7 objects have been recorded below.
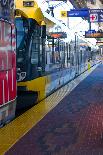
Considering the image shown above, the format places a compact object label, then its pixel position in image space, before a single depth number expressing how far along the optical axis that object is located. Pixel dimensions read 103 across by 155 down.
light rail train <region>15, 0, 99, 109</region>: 9.15
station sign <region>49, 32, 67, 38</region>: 11.32
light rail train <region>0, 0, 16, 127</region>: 6.40
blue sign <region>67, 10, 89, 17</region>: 23.29
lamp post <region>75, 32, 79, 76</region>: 19.36
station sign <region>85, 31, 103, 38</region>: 34.63
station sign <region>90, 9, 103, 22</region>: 23.70
